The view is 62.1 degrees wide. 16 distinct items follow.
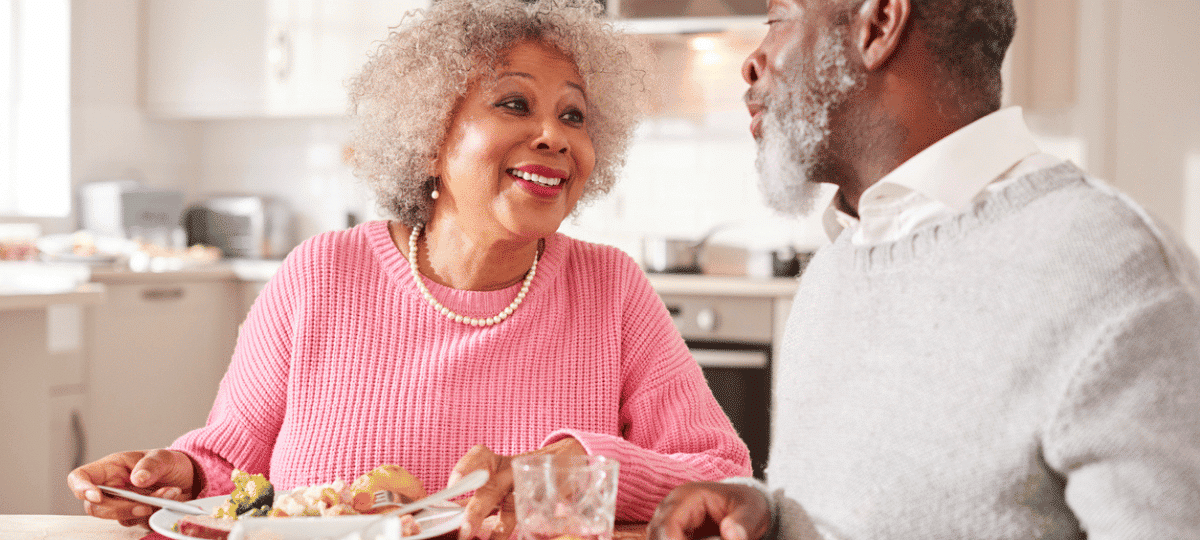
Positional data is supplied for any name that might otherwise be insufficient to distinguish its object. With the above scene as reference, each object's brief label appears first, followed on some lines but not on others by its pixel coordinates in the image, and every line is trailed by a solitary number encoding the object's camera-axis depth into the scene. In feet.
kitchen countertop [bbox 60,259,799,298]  9.27
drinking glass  2.54
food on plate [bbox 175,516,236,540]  2.77
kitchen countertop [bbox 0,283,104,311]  8.12
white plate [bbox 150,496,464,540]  2.49
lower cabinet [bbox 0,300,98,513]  8.29
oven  9.25
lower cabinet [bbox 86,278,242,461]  10.02
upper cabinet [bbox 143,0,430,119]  11.68
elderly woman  3.96
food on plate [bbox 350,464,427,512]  2.96
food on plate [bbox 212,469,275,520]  2.87
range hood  9.99
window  12.03
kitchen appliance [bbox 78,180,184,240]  11.85
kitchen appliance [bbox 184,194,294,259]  12.34
